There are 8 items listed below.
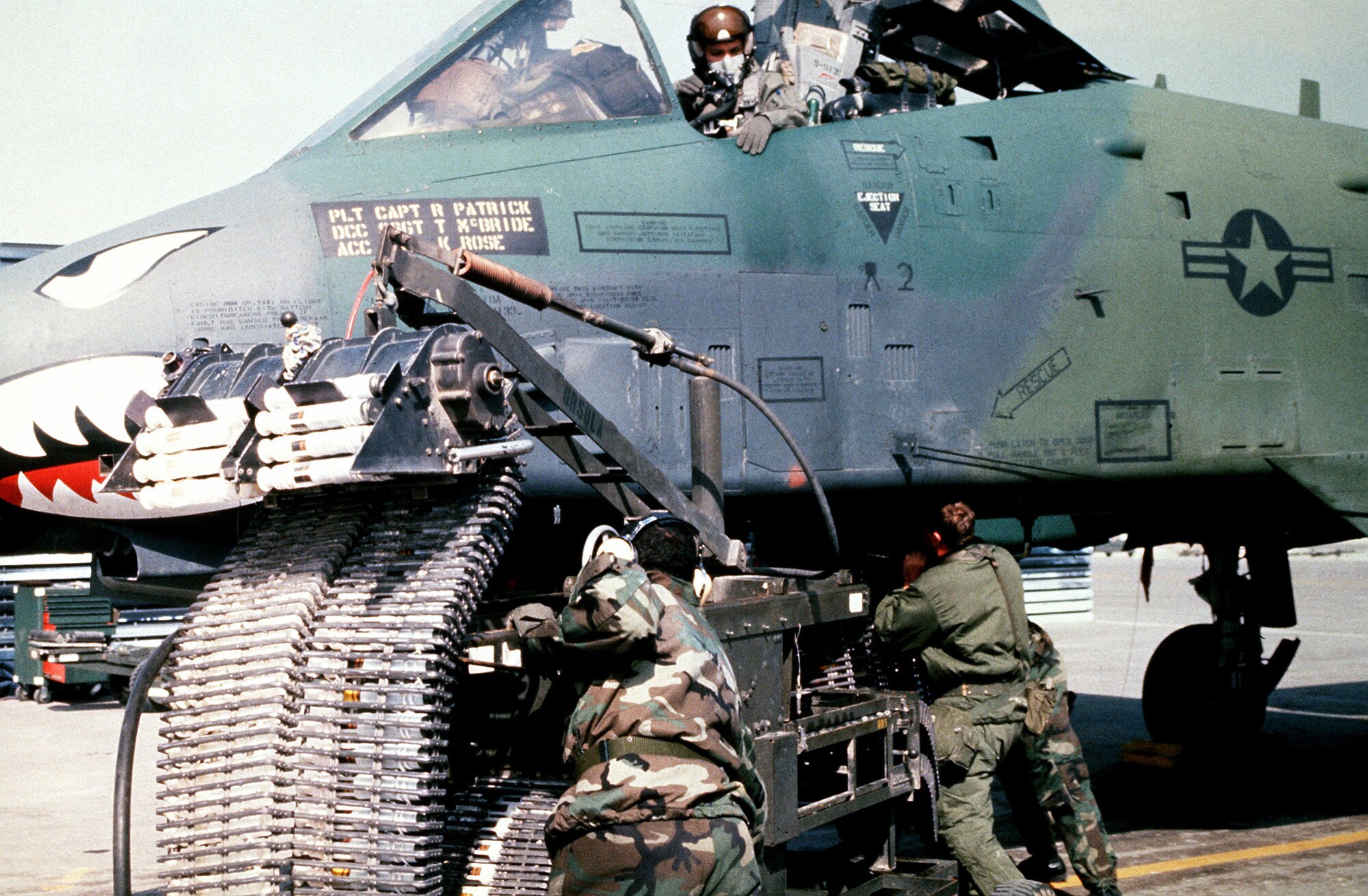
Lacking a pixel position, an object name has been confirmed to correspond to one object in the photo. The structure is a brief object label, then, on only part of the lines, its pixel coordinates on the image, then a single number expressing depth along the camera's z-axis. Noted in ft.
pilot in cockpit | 22.58
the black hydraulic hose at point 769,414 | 17.57
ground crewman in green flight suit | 19.97
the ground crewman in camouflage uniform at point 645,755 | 12.48
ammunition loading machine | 13.37
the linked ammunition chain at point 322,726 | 13.29
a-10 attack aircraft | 18.24
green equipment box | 49.29
